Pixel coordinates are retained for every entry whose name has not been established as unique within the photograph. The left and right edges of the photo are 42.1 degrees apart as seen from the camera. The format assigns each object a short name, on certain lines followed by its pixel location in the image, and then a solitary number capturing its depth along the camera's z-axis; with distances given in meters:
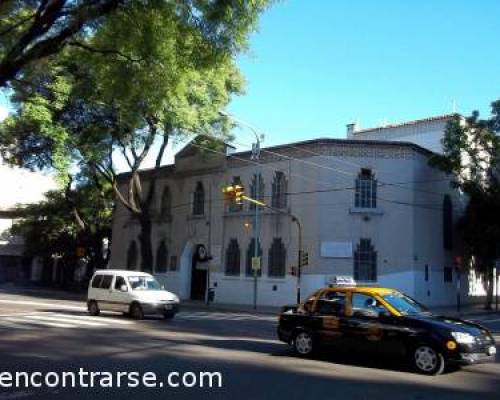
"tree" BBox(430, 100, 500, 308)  37.31
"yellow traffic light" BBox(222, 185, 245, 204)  28.73
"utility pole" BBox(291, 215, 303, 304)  33.72
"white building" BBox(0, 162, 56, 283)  62.25
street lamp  35.38
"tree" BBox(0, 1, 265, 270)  9.97
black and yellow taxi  11.44
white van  22.83
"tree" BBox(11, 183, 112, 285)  51.16
